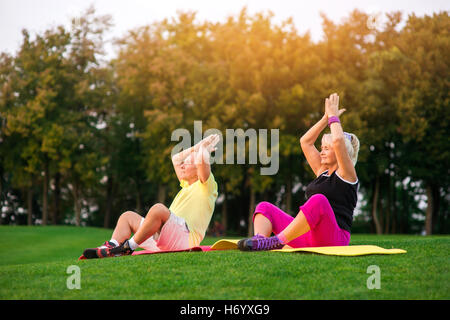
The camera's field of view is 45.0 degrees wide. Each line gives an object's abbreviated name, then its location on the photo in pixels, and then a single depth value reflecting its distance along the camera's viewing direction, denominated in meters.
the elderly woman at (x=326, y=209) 6.41
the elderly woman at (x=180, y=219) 6.95
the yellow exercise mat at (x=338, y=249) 6.45
